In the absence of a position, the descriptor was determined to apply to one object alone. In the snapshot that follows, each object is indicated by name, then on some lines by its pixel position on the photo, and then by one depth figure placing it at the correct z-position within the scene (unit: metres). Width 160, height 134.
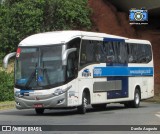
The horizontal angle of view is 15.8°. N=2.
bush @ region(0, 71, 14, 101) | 34.41
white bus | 23.14
